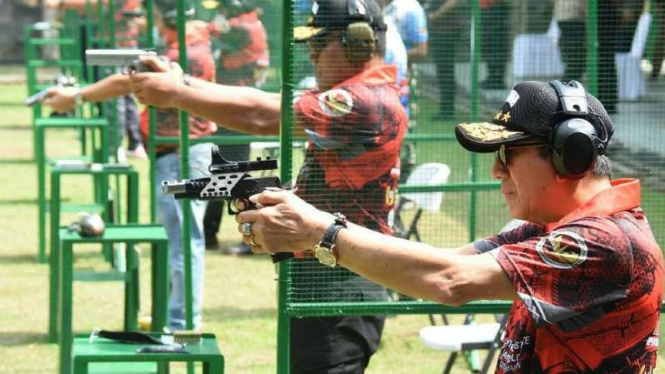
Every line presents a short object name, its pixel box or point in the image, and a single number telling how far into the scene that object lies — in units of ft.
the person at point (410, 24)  33.55
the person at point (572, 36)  34.26
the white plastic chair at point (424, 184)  35.97
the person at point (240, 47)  44.19
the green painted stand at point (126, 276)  38.94
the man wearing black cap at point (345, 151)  27.12
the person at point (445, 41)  34.82
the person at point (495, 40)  37.37
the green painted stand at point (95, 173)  48.99
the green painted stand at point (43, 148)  60.08
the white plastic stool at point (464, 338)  37.49
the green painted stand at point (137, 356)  28.30
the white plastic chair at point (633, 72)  32.49
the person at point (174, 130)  43.70
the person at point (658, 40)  31.24
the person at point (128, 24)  67.98
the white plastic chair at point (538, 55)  36.98
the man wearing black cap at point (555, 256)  17.23
